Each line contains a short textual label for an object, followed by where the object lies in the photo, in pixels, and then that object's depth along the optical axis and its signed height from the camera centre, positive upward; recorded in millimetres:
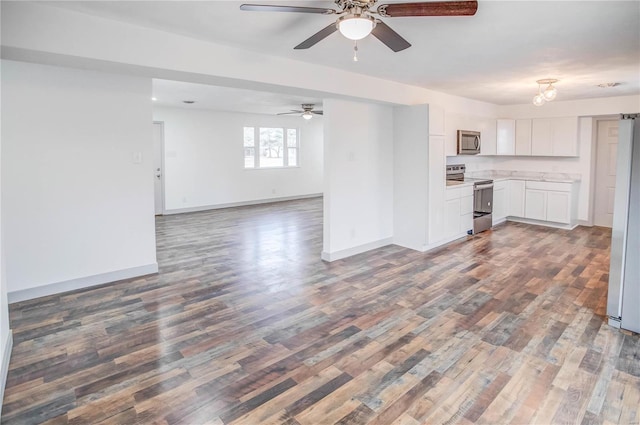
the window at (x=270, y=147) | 9992 +804
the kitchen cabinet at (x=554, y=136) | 6824 +766
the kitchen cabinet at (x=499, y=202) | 7059 -463
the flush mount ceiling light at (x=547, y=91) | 4789 +1089
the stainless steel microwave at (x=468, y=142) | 6195 +591
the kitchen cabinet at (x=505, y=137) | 7410 +795
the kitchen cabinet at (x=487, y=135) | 6934 +800
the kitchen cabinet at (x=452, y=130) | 5934 +752
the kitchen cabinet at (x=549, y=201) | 6676 -437
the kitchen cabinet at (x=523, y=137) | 7297 +788
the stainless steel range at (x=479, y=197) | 6438 -343
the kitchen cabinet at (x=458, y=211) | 5812 -549
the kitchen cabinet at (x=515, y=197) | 7273 -387
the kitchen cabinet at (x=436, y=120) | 5239 +798
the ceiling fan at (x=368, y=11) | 2051 +926
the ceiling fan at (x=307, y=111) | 7839 +1465
